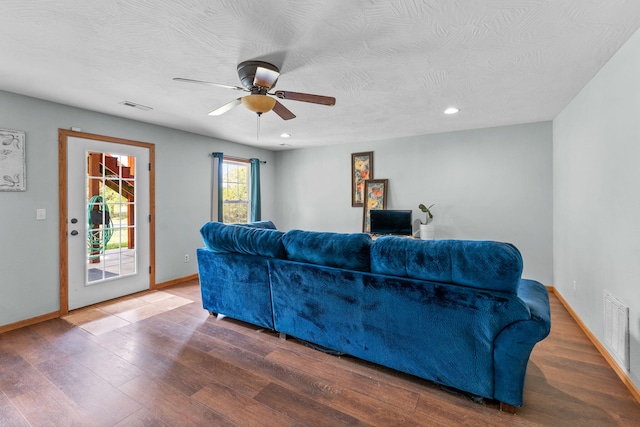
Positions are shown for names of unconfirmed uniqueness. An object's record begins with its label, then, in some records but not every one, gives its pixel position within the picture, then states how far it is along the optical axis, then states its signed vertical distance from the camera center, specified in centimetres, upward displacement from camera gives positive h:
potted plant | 451 -24
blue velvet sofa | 169 -61
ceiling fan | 221 +98
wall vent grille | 198 -85
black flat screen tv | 469 -18
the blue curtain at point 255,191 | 575 +41
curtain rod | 530 +100
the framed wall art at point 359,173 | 532 +70
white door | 340 -8
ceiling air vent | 323 +122
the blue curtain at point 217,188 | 499 +41
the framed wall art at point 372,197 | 516 +25
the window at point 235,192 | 543 +40
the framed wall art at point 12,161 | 285 +53
